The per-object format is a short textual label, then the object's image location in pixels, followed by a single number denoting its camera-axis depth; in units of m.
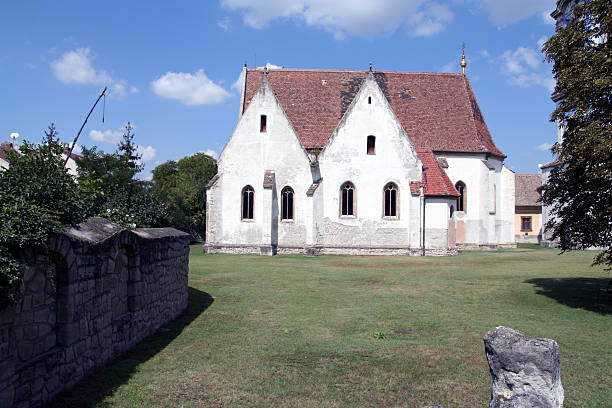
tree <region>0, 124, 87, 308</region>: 5.24
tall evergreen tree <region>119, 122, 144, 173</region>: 55.65
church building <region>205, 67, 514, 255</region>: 32.66
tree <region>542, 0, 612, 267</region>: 12.27
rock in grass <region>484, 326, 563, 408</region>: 4.32
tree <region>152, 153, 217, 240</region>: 48.78
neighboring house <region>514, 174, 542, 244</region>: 55.84
